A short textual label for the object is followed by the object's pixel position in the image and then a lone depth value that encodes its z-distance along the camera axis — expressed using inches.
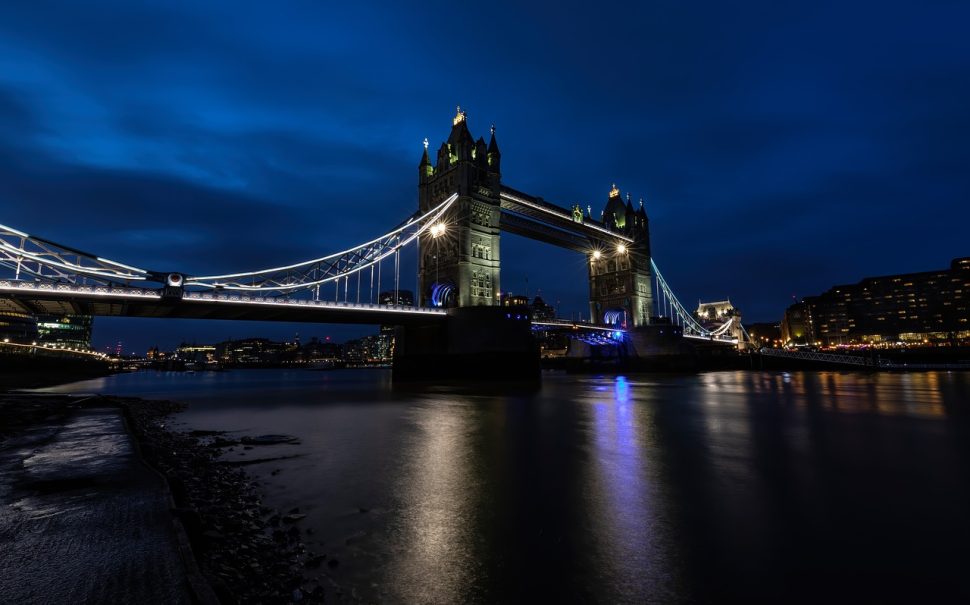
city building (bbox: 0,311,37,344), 3390.7
